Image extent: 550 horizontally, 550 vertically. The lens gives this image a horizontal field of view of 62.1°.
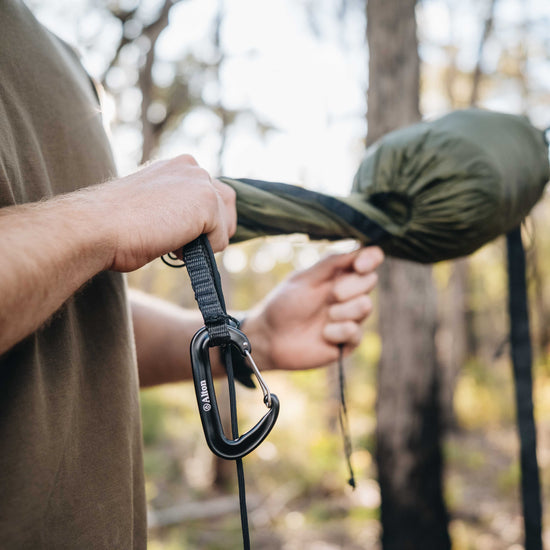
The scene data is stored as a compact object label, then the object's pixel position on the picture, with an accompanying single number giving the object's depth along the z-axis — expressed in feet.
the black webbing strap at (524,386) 4.16
